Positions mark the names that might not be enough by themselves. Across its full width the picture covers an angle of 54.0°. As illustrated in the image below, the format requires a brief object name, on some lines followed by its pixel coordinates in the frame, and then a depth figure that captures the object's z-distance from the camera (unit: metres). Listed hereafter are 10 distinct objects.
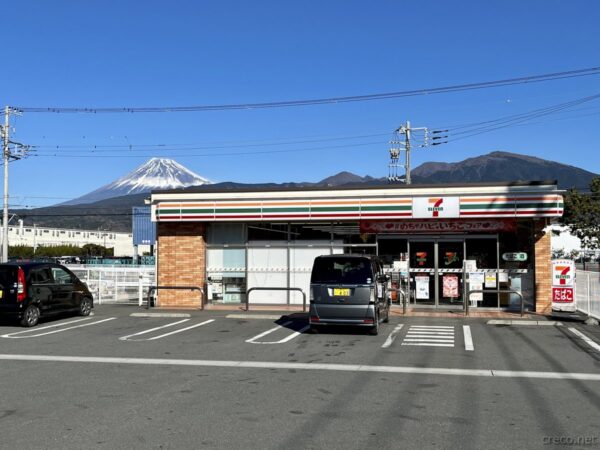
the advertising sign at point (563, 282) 17.16
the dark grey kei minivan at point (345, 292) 12.91
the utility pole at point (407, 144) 40.72
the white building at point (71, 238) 122.00
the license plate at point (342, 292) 12.99
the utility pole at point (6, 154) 33.56
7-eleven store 18.09
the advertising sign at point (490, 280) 18.55
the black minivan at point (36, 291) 14.52
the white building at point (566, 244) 93.75
